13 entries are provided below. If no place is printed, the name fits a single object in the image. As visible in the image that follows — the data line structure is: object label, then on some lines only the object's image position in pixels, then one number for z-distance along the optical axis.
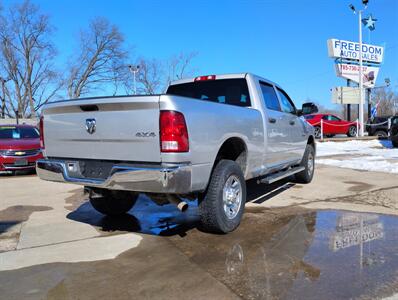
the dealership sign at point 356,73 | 30.89
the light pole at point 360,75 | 24.99
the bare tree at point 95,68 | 56.75
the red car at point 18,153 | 10.80
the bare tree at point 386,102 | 75.25
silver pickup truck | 3.92
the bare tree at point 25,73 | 53.34
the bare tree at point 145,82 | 49.95
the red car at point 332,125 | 23.71
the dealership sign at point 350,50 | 30.00
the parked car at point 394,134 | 16.61
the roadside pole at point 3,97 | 54.84
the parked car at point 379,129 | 24.59
